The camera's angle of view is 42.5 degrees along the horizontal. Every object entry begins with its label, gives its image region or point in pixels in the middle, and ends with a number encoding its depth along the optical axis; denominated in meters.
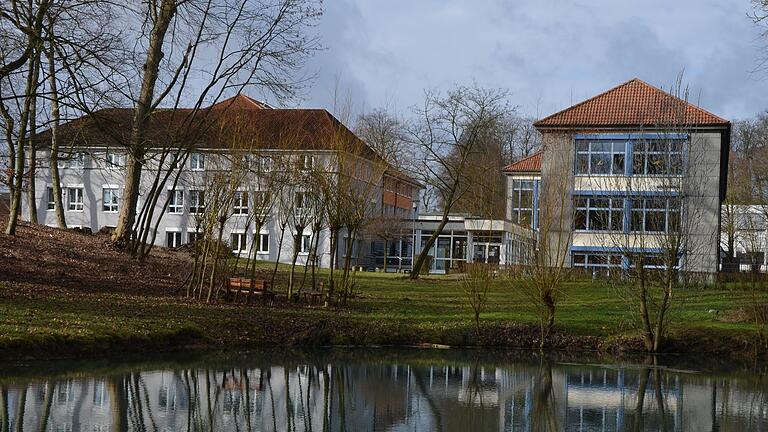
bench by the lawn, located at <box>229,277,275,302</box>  24.75
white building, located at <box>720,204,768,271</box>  51.59
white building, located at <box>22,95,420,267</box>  22.73
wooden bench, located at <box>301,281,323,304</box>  26.14
